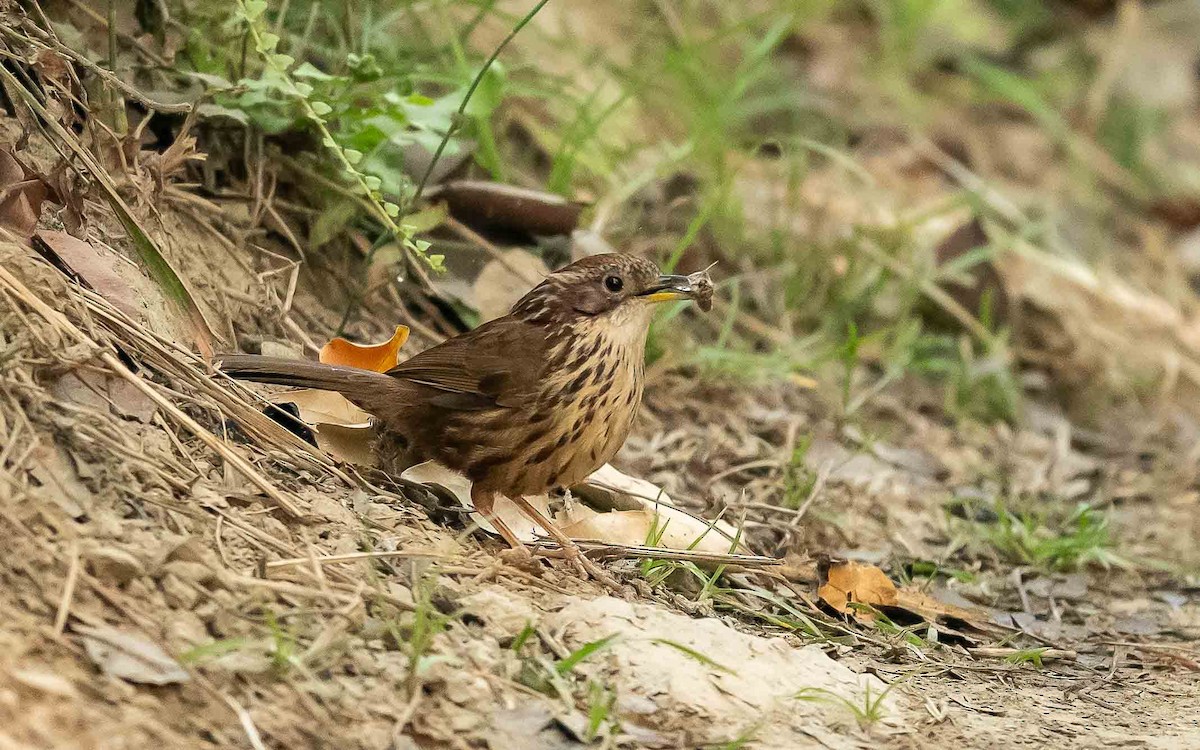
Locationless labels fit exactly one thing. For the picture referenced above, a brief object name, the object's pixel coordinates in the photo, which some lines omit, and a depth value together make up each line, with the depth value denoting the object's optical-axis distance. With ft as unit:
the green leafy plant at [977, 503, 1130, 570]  32.12
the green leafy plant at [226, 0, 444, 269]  27.78
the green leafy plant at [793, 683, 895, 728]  21.06
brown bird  25.88
